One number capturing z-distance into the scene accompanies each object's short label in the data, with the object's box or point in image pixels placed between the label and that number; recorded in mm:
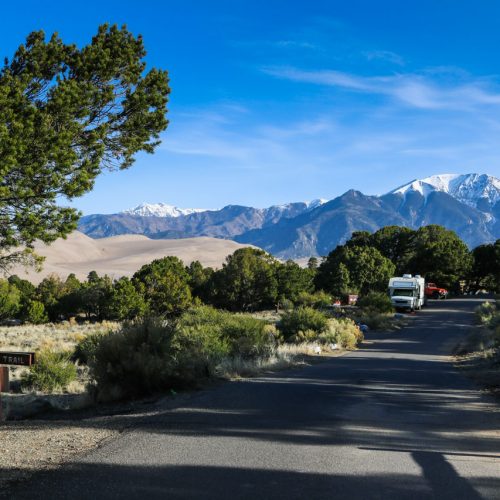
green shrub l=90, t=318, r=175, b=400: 11148
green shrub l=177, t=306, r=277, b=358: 18895
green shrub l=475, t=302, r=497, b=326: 39625
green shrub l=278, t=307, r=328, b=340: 30984
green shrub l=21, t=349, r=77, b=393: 18656
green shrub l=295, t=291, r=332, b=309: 57375
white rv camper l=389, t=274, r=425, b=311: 54000
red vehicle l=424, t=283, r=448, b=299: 80688
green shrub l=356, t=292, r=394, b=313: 49594
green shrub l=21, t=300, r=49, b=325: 66938
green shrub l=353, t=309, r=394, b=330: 41625
